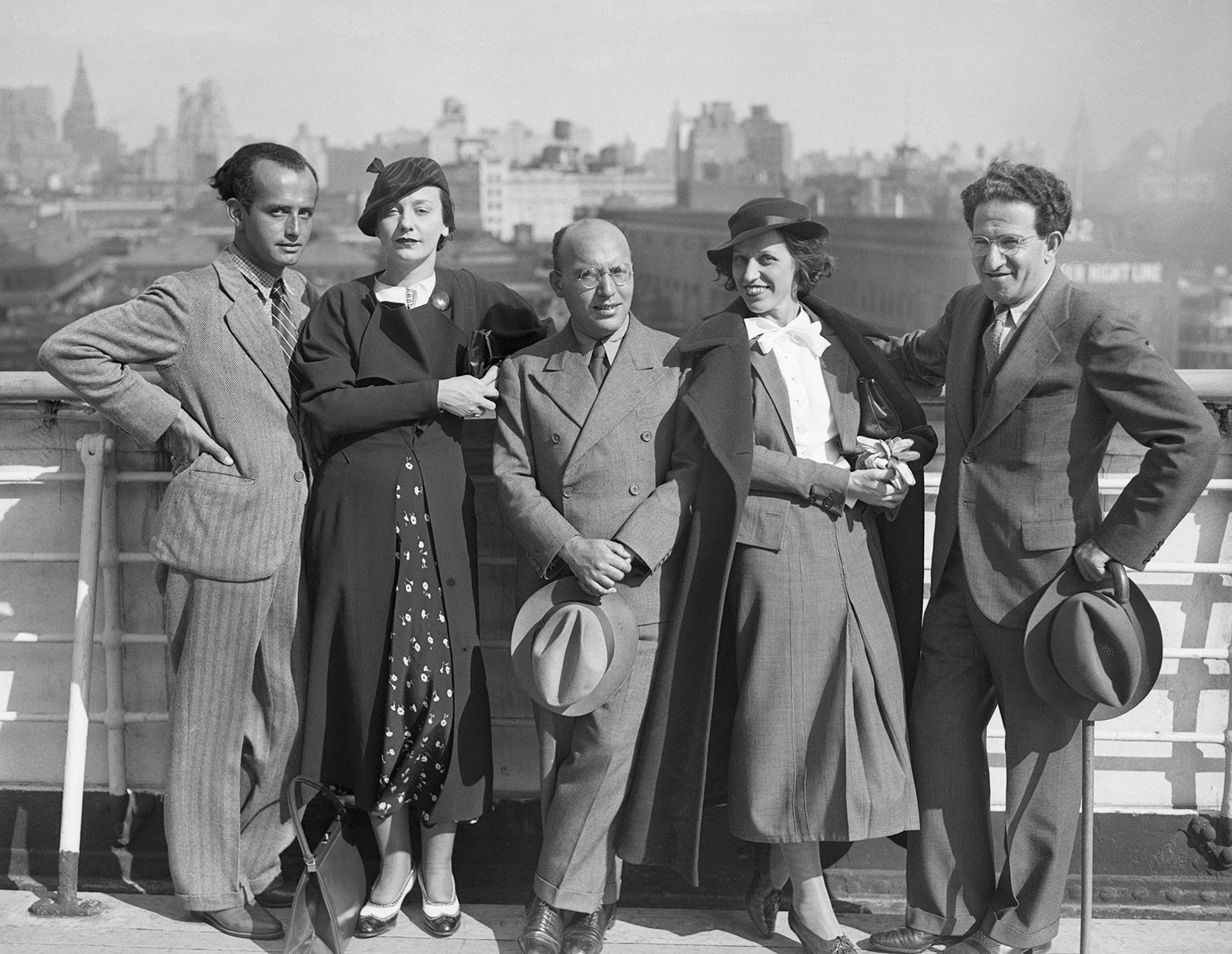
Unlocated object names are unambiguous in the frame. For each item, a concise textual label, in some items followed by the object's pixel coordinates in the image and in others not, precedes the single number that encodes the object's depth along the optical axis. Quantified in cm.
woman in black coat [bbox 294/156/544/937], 267
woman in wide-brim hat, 258
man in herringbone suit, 267
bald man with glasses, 257
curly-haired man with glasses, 243
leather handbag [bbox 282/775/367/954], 260
